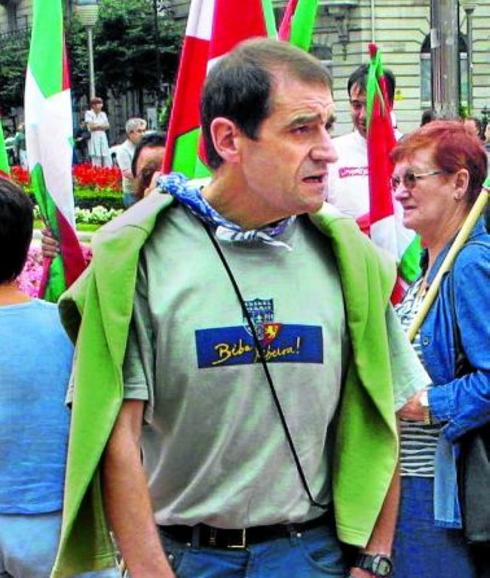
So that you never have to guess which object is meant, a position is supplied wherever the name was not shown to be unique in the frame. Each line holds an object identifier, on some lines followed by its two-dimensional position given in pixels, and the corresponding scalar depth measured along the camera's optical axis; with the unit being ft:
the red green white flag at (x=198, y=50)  14.85
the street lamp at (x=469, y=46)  96.03
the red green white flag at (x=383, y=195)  19.33
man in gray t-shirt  7.93
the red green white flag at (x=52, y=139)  17.47
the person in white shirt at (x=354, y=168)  21.25
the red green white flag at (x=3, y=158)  17.43
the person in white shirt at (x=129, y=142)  48.34
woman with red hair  11.17
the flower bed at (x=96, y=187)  64.13
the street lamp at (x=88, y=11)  77.66
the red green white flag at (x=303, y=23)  16.35
